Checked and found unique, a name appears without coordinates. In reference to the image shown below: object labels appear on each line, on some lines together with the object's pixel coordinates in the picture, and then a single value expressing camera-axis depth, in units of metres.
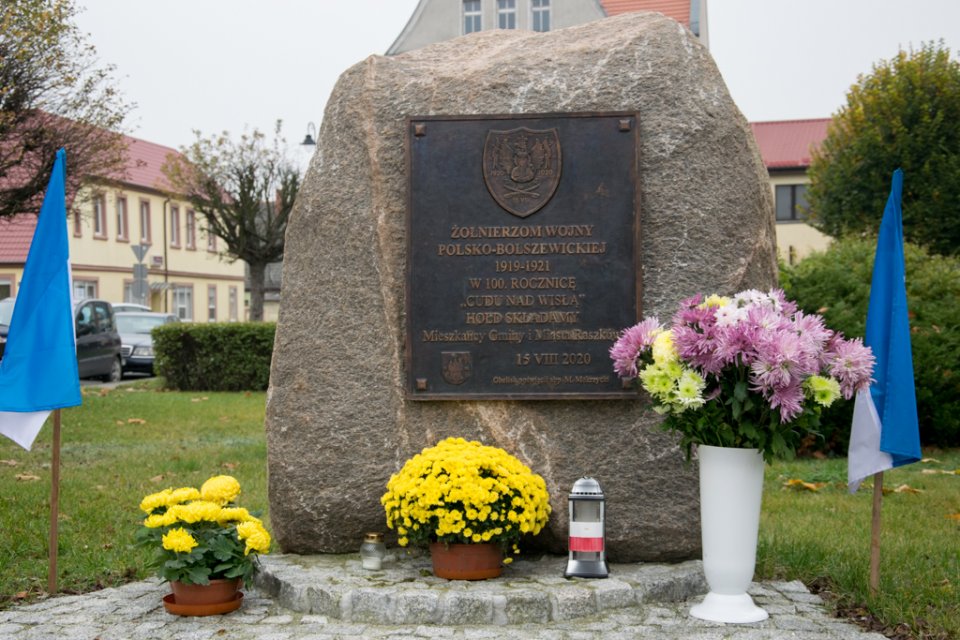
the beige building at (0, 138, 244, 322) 33.66
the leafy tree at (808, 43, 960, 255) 21.45
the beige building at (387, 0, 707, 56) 26.39
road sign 22.05
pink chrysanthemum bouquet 4.06
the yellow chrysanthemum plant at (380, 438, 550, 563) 4.43
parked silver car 21.55
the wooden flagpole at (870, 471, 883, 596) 4.64
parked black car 18.10
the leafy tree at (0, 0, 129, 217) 12.52
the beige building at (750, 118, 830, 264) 36.41
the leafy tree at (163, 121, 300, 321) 24.03
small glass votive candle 4.73
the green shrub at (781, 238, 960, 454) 8.99
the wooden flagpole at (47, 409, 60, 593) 4.93
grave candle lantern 4.61
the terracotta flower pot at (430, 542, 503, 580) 4.55
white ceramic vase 4.28
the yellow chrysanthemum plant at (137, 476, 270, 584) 4.43
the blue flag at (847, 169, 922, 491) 4.61
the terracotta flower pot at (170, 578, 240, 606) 4.50
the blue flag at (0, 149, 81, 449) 4.96
